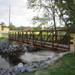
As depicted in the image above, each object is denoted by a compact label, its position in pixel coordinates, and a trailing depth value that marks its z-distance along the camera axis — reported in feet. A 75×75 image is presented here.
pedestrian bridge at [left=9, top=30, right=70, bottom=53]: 19.71
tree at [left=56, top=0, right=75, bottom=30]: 34.47
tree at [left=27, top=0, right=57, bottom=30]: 50.96
